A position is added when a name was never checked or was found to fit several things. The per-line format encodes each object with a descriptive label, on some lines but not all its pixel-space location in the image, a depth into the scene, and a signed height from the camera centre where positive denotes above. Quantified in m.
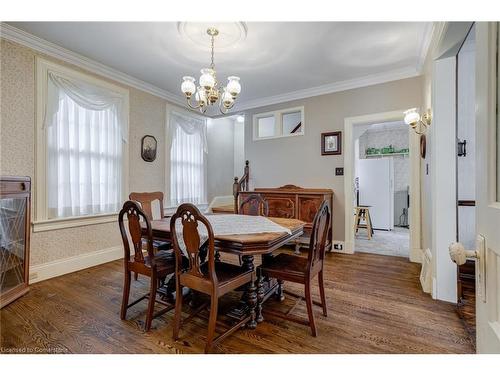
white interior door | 0.69 +0.02
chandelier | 2.26 +0.95
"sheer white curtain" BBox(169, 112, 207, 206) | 4.61 +0.55
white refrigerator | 5.96 -0.09
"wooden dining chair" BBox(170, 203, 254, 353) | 1.57 -0.63
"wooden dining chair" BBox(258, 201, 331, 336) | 1.77 -0.62
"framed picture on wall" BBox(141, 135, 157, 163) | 4.00 +0.64
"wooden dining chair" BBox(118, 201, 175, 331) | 1.85 -0.62
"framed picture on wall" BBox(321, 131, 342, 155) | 4.04 +0.73
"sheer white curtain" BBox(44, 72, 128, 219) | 2.95 +0.52
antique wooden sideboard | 3.79 -0.25
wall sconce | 2.83 +0.80
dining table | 1.71 -0.44
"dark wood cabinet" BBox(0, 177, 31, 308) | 2.18 -0.47
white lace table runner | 1.86 -0.34
